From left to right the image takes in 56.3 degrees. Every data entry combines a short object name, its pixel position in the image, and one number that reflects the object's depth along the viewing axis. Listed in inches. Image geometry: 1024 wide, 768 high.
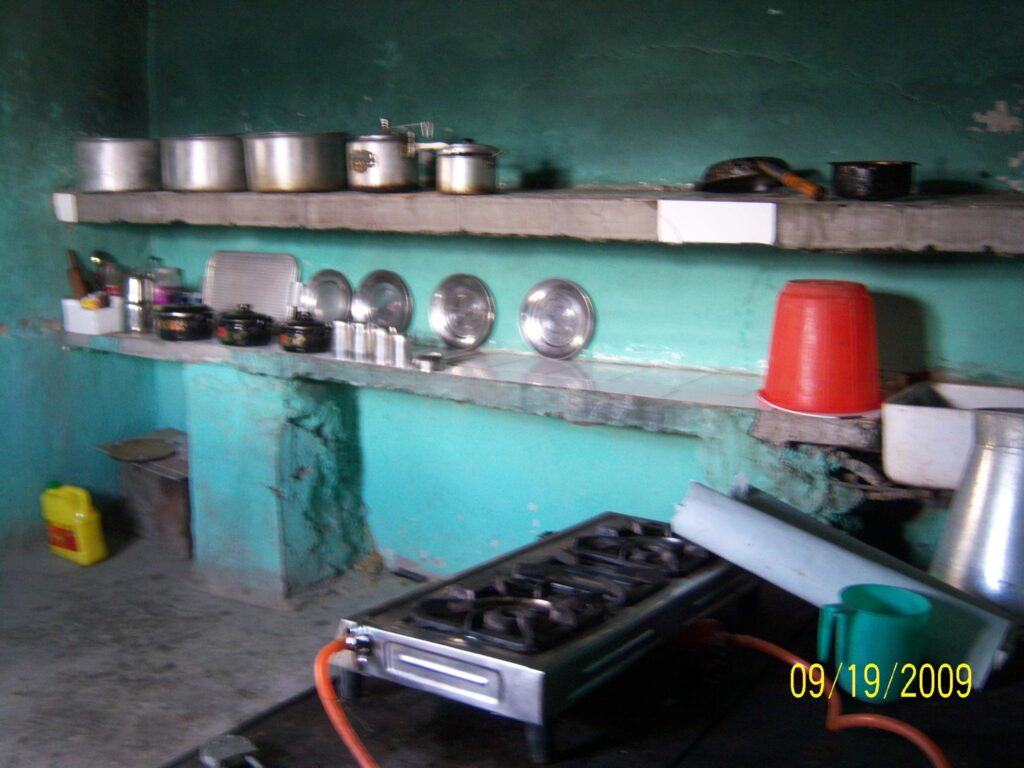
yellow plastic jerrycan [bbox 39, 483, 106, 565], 173.8
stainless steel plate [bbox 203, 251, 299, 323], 167.9
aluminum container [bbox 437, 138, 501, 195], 126.6
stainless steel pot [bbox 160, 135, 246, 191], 153.3
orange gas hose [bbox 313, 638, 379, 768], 54.2
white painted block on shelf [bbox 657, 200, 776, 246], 104.1
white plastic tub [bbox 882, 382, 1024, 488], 91.5
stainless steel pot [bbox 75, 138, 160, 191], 166.6
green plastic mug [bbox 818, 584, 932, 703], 60.3
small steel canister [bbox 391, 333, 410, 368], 137.3
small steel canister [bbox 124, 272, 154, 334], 172.7
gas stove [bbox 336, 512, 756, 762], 54.2
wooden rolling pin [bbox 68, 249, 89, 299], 176.7
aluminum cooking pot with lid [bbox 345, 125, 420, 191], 135.4
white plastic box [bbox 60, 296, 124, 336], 172.1
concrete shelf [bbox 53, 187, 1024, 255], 94.8
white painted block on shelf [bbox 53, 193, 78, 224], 171.2
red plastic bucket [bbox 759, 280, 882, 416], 99.3
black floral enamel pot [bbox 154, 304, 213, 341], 159.0
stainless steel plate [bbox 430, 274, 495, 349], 147.5
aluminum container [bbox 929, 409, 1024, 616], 67.8
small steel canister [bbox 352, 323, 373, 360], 143.4
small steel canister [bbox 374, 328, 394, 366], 139.2
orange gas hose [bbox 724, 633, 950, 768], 54.6
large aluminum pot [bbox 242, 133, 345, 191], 141.6
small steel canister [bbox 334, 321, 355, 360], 146.6
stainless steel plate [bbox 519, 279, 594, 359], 138.0
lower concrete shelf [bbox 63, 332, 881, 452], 105.3
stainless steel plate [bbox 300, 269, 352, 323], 162.6
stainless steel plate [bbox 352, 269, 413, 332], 155.8
